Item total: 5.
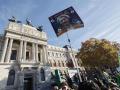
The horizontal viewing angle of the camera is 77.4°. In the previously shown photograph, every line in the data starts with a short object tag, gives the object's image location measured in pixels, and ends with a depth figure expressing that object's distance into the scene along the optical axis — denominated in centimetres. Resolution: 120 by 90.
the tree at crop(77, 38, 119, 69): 1915
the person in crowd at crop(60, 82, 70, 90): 354
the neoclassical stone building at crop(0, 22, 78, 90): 1438
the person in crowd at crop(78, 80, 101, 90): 311
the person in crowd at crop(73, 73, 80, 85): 1483
